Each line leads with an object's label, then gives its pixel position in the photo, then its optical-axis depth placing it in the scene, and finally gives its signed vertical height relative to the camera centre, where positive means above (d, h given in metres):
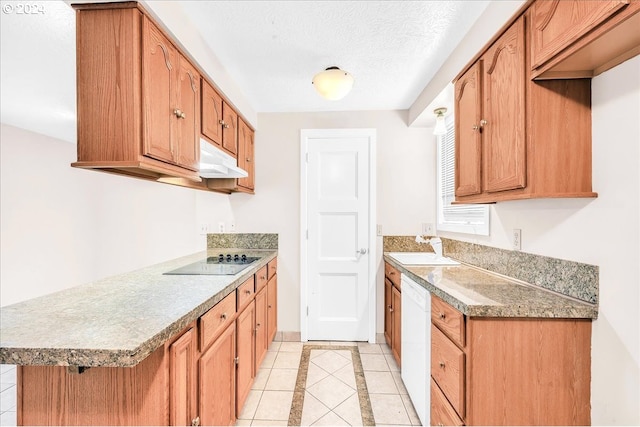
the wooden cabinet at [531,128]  1.14 +0.37
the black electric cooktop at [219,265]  1.75 -0.40
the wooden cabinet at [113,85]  1.14 +0.54
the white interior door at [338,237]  2.82 -0.27
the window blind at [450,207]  2.10 +0.04
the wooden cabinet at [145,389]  0.87 -0.61
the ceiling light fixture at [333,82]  1.82 +0.89
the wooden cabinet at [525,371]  1.11 -0.68
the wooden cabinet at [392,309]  2.29 -0.90
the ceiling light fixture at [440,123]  2.32 +0.77
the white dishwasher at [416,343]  1.57 -0.85
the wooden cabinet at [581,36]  0.80 +0.58
